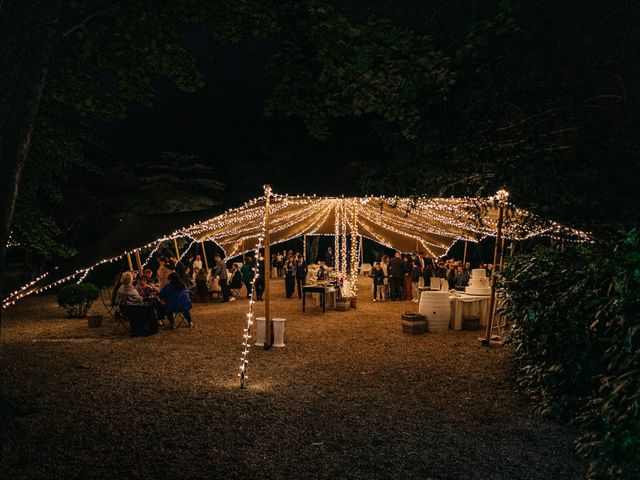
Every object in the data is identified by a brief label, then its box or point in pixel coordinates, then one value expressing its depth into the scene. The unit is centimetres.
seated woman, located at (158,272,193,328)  930
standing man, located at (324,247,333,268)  1973
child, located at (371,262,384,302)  1369
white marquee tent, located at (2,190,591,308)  758
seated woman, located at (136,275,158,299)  984
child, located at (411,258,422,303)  1355
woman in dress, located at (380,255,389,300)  1608
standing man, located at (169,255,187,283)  1224
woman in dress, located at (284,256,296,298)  1415
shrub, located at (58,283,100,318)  1068
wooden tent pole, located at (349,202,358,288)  1242
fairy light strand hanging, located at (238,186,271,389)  577
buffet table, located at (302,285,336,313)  1123
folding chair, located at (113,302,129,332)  883
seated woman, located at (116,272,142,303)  875
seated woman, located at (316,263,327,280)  1329
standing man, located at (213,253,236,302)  1360
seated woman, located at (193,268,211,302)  1349
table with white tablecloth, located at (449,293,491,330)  950
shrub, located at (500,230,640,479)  219
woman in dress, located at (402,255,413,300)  1384
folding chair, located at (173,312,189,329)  982
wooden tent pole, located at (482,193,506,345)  780
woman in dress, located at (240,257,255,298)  1326
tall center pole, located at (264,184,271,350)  762
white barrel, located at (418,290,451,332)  925
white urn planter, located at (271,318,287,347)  791
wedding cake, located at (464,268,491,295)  1001
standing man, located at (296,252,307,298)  1406
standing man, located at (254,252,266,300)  1348
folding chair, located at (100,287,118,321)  1050
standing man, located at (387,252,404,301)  1344
